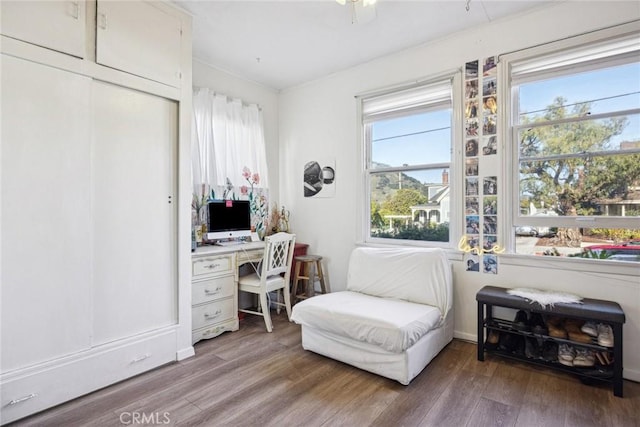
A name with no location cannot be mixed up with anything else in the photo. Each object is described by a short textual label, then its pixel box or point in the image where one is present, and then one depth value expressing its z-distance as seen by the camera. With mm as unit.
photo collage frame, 2771
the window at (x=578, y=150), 2324
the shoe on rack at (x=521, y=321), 2423
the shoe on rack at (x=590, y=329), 2165
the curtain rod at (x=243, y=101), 3462
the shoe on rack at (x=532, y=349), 2418
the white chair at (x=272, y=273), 3160
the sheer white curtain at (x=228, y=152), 3428
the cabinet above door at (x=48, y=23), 1804
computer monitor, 3340
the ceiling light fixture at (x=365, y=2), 1958
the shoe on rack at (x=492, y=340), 2566
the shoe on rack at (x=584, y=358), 2182
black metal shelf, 2029
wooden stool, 3783
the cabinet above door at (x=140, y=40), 2168
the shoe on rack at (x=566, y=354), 2242
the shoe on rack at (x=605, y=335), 2082
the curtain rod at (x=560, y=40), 2275
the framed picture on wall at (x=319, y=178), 3902
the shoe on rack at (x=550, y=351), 2366
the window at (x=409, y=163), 3152
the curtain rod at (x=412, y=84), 3006
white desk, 2883
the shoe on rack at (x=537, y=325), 2332
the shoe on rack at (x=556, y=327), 2260
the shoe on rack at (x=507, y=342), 2508
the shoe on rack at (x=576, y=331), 2170
